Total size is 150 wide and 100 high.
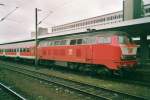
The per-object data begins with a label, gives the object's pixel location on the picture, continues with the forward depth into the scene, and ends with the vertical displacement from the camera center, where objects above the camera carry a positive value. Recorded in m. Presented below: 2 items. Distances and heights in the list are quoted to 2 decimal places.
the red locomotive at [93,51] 18.19 -0.23
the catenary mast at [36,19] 29.83 +3.29
